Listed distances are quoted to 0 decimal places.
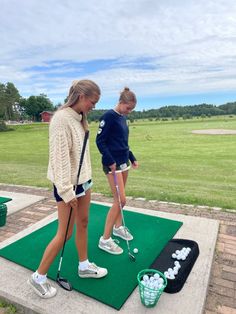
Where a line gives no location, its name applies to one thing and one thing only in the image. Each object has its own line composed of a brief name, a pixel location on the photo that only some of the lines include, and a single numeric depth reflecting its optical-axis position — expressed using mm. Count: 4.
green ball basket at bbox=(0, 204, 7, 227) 4324
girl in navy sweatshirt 3238
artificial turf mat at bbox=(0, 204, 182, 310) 2879
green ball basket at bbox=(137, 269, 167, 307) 2535
